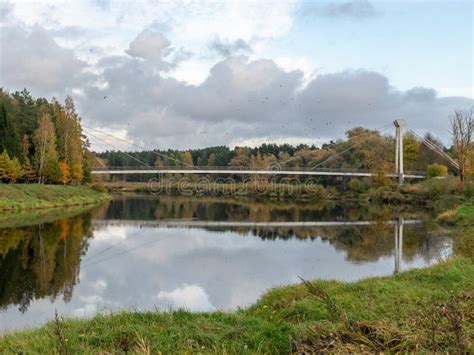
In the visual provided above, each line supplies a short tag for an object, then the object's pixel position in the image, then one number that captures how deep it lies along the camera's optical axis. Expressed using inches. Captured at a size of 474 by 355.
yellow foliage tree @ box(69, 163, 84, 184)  1486.2
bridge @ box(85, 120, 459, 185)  1822.0
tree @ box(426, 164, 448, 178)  1689.2
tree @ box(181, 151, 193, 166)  3431.6
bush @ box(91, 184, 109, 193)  1688.7
